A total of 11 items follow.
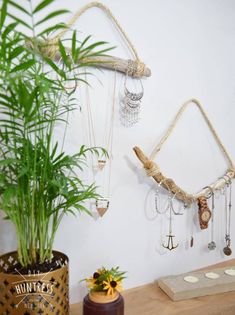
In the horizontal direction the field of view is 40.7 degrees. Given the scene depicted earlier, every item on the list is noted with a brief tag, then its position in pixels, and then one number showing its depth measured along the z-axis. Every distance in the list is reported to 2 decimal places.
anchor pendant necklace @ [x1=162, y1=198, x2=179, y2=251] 1.38
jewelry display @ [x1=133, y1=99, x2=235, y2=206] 1.24
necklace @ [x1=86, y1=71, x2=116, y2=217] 1.15
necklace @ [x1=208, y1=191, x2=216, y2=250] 1.50
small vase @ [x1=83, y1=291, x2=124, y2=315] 0.92
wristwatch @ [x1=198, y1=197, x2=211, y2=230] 1.41
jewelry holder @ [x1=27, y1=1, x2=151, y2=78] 1.06
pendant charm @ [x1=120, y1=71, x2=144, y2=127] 1.21
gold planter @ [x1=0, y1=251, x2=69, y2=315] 0.81
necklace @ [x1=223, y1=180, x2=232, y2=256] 1.58
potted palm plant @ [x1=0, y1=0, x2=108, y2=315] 0.78
